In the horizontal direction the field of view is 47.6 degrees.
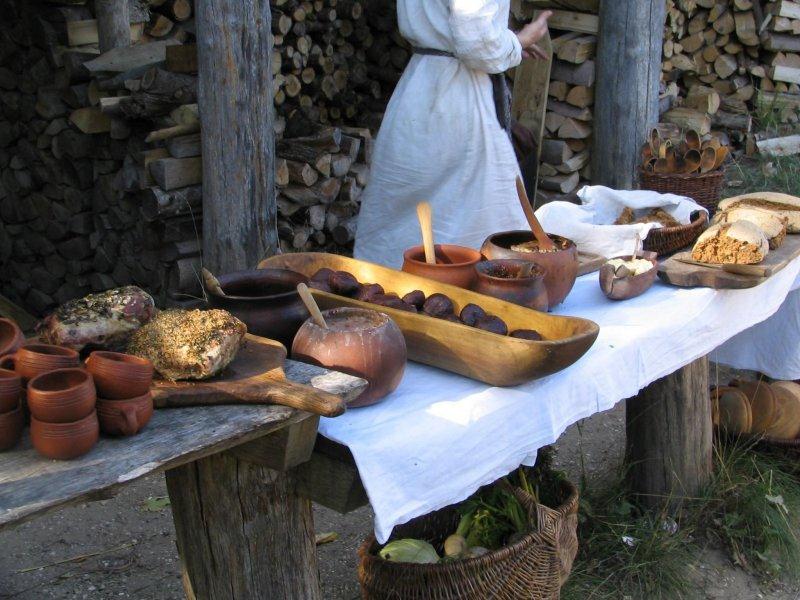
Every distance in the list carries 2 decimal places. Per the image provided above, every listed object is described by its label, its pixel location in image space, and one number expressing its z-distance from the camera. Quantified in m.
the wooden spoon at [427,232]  2.26
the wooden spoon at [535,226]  2.39
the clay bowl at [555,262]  2.27
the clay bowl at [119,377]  1.43
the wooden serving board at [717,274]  2.51
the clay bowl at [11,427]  1.38
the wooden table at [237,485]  1.43
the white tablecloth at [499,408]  1.68
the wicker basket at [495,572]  2.16
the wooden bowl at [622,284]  2.43
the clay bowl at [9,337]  1.53
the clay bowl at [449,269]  2.19
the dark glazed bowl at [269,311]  1.89
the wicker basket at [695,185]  3.25
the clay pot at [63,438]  1.34
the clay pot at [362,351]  1.73
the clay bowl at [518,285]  2.10
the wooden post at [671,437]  3.12
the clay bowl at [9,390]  1.37
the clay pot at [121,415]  1.42
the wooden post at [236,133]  3.86
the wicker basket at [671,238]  2.79
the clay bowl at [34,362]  1.44
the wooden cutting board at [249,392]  1.51
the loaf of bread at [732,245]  2.59
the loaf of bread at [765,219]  2.82
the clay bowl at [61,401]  1.34
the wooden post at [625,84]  5.21
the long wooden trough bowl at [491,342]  1.80
